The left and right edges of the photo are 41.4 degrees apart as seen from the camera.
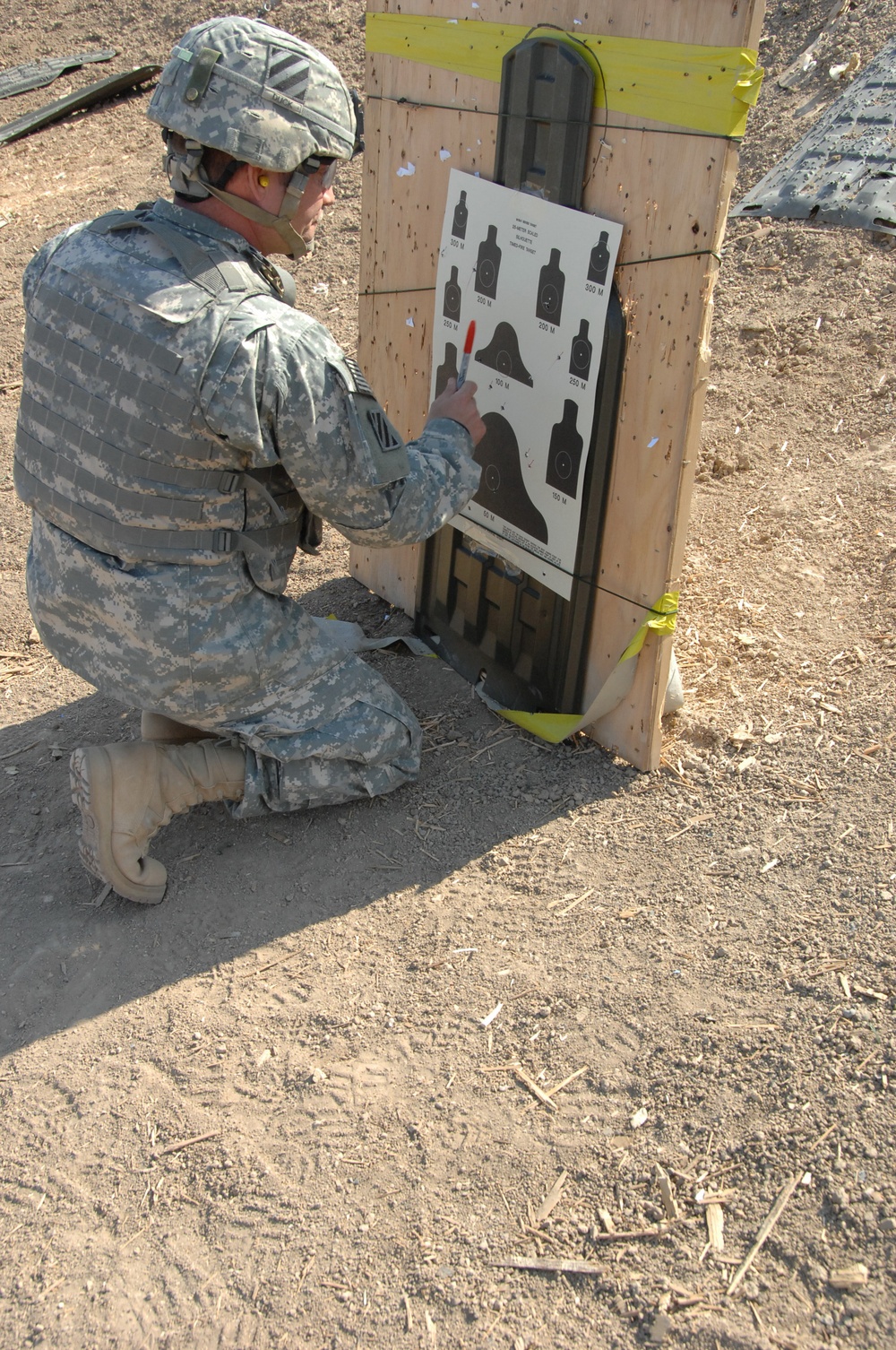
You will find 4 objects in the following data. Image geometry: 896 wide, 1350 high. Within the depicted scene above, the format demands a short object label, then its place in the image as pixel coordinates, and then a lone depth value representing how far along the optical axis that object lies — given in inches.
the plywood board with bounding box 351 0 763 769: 109.8
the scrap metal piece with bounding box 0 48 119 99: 372.5
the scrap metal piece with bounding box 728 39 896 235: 227.8
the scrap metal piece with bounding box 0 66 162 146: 350.3
